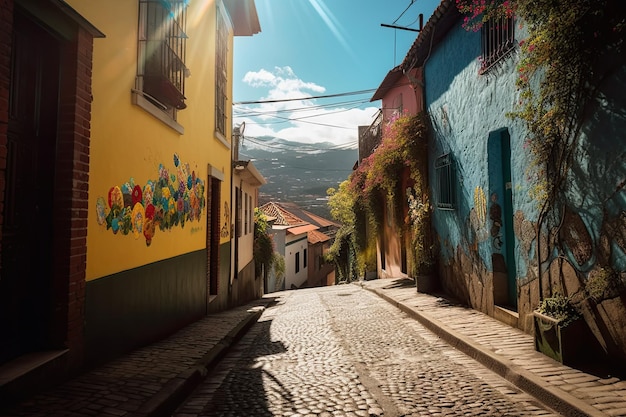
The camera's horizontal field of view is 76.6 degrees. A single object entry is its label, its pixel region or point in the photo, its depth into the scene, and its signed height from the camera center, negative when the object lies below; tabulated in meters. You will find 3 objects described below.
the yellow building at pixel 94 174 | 3.11 +0.65
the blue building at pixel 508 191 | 3.72 +0.59
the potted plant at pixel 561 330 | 3.90 -0.95
